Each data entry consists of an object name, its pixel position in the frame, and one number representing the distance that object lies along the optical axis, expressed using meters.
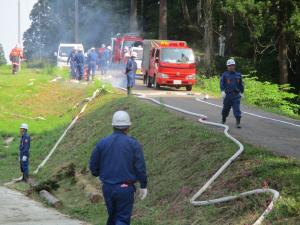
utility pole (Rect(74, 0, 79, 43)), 60.64
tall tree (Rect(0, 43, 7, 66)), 103.74
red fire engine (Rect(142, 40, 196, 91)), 35.03
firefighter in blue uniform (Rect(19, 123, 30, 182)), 20.92
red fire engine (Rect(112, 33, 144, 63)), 53.59
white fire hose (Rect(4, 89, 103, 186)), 22.07
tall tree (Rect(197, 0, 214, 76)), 44.28
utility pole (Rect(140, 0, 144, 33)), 70.22
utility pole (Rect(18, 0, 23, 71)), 58.19
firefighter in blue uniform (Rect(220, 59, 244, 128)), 18.17
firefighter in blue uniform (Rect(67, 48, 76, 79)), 39.33
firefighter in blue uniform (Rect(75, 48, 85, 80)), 37.82
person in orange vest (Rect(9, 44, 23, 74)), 44.66
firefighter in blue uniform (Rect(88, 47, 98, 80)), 38.81
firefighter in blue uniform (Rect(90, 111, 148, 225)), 9.31
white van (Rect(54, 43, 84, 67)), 52.89
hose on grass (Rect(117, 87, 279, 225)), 9.95
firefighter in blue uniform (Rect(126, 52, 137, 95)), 29.20
